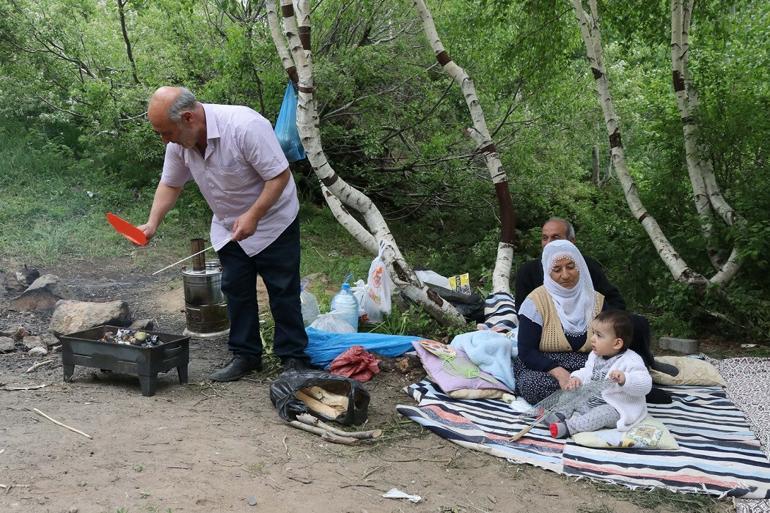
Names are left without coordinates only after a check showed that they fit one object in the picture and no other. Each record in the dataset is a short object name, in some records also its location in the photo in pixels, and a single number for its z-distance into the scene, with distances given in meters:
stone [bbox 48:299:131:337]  5.10
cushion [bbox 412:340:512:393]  4.58
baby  3.83
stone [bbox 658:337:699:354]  5.85
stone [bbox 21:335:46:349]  5.08
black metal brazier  4.07
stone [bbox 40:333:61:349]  5.10
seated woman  4.38
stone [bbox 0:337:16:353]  4.92
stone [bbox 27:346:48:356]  4.90
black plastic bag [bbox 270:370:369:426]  3.87
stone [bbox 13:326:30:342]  5.25
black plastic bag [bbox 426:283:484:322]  6.05
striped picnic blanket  3.35
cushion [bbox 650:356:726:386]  4.90
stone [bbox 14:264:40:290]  6.60
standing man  3.94
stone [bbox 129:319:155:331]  5.29
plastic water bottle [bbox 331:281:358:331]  5.55
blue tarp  4.91
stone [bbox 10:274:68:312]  6.14
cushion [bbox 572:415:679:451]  3.72
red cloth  4.76
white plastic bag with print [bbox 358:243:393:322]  5.74
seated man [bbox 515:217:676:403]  4.45
